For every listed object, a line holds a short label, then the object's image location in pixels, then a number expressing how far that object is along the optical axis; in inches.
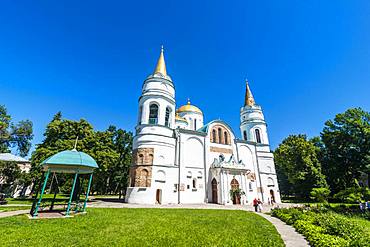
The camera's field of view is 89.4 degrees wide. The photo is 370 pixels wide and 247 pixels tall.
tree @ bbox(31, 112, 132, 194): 857.5
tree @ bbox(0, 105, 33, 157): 1162.0
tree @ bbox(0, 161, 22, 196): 1135.0
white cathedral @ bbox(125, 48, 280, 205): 888.9
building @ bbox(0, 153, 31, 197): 1109.0
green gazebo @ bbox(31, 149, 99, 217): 447.5
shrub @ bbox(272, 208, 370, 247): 230.4
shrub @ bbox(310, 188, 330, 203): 756.6
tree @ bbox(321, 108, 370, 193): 1184.2
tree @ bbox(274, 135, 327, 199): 1237.1
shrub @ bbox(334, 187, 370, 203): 653.3
